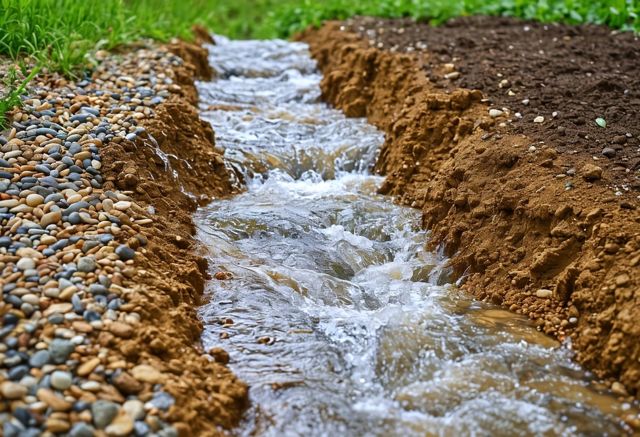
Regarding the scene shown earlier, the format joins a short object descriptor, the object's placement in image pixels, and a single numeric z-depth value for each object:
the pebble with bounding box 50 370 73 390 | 2.64
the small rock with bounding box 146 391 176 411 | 2.69
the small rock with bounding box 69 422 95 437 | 2.50
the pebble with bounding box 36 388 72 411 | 2.57
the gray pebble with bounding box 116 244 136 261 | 3.39
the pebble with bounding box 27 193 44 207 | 3.53
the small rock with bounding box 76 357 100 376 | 2.72
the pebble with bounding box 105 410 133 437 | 2.56
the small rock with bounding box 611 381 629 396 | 2.95
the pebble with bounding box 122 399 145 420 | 2.63
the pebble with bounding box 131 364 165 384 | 2.78
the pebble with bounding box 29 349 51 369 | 2.71
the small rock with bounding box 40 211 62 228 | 3.43
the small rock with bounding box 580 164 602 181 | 3.76
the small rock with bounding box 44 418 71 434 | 2.50
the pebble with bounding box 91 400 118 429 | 2.57
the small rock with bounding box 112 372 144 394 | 2.71
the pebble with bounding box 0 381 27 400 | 2.56
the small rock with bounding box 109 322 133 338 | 2.92
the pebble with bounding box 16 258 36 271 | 3.12
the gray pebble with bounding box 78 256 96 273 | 3.20
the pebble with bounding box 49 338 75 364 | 2.74
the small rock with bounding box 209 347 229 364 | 3.20
